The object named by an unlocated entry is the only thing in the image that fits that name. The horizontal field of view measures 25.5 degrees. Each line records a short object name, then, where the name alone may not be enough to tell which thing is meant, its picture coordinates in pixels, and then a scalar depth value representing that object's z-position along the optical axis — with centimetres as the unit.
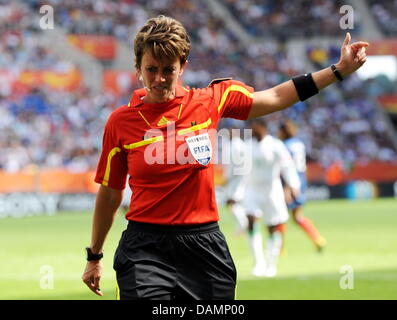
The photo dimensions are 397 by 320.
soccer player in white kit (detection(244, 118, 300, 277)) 1389
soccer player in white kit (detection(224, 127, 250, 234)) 1662
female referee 511
